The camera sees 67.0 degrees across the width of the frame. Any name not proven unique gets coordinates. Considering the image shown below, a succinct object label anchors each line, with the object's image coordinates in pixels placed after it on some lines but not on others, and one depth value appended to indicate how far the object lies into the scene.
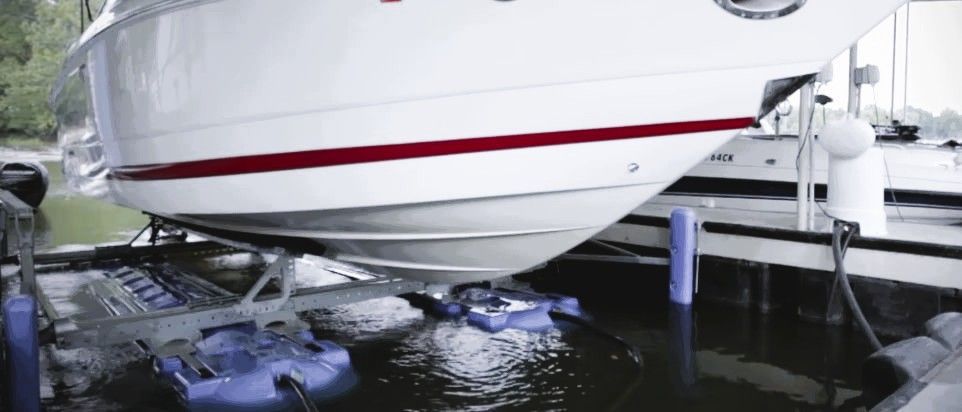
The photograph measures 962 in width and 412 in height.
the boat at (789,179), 5.01
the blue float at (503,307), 4.14
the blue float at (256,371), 2.97
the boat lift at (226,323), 2.95
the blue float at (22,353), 2.65
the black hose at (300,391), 2.73
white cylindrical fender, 3.73
